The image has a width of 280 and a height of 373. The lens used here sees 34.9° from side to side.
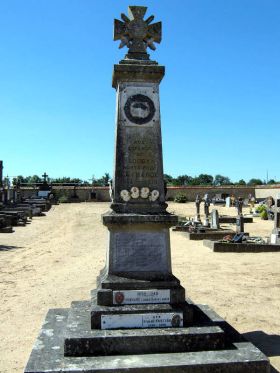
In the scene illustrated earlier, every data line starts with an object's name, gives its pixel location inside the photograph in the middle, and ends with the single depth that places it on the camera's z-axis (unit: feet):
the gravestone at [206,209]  75.05
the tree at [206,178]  353.63
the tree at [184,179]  309.26
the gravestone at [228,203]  149.07
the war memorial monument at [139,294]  15.26
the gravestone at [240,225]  59.06
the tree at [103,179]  262.20
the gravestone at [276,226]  52.24
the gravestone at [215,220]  71.15
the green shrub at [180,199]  169.76
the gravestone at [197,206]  84.23
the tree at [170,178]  291.97
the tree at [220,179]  381.23
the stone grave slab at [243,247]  47.55
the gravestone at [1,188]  110.83
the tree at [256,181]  292.81
